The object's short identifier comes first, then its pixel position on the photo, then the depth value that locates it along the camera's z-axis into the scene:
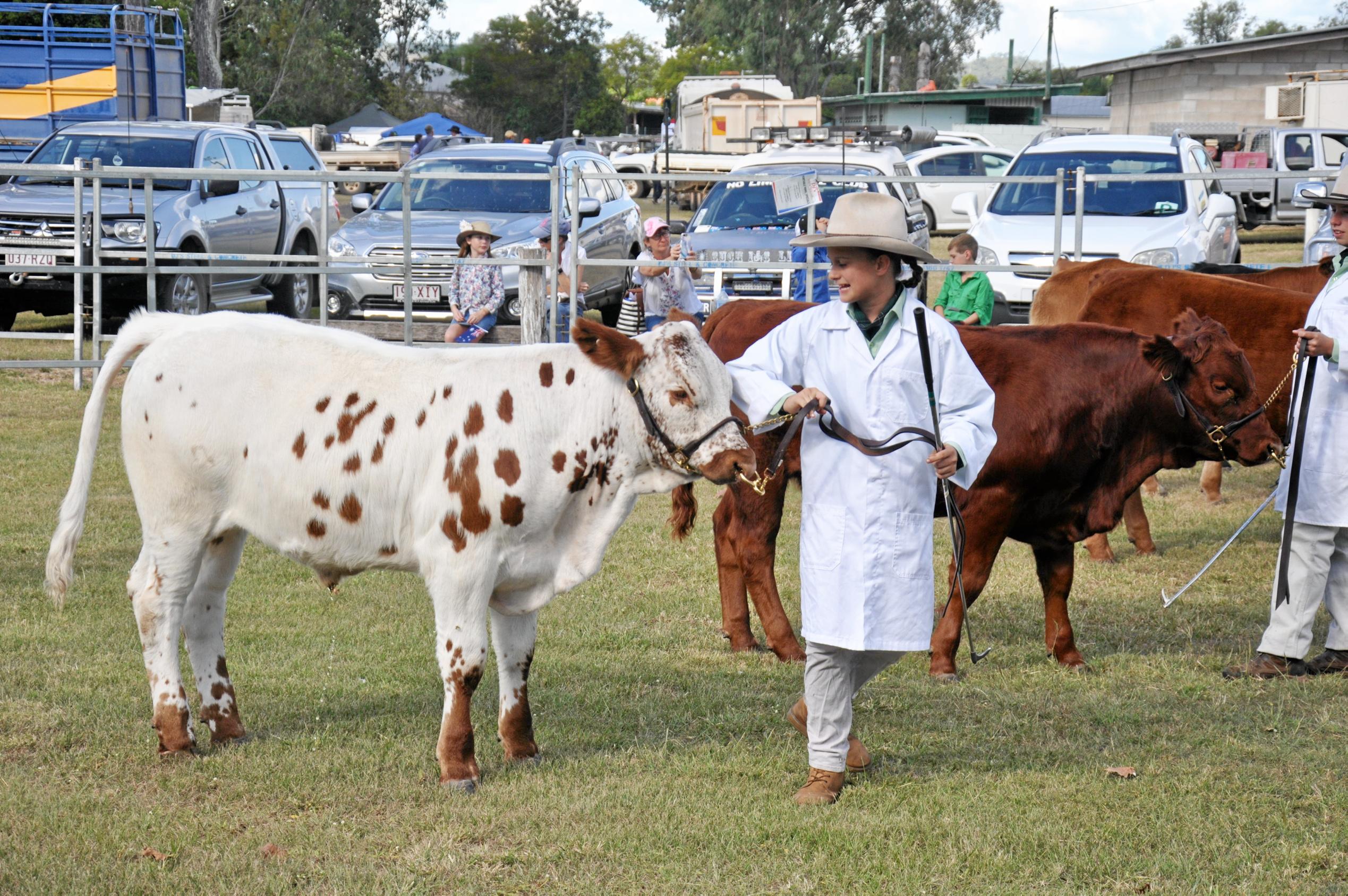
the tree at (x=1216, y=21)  106.62
